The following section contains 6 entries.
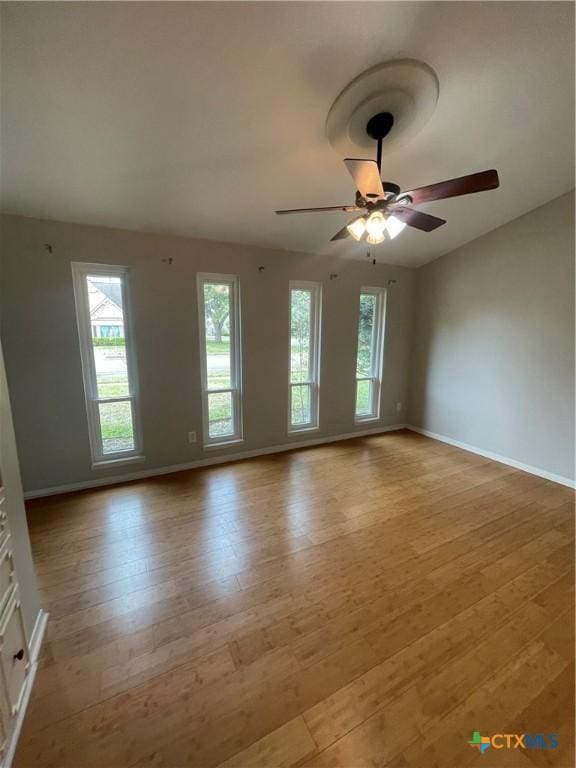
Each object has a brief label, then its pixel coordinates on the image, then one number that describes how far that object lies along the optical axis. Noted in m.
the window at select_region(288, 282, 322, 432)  3.94
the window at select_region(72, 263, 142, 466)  2.90
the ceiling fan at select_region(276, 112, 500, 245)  1.52
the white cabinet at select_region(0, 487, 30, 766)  1.10
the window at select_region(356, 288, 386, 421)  4.46
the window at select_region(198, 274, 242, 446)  3.41
